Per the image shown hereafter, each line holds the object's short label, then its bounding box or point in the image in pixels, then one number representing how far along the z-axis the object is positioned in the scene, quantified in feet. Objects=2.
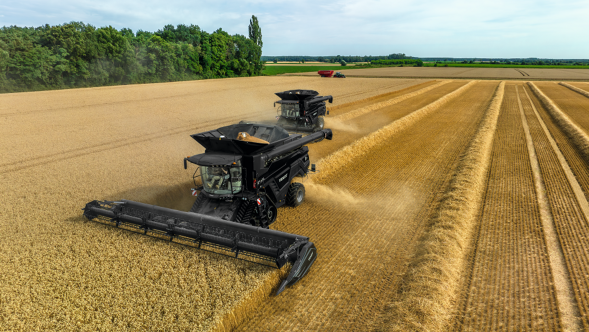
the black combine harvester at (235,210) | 22.82
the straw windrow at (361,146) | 47.39
